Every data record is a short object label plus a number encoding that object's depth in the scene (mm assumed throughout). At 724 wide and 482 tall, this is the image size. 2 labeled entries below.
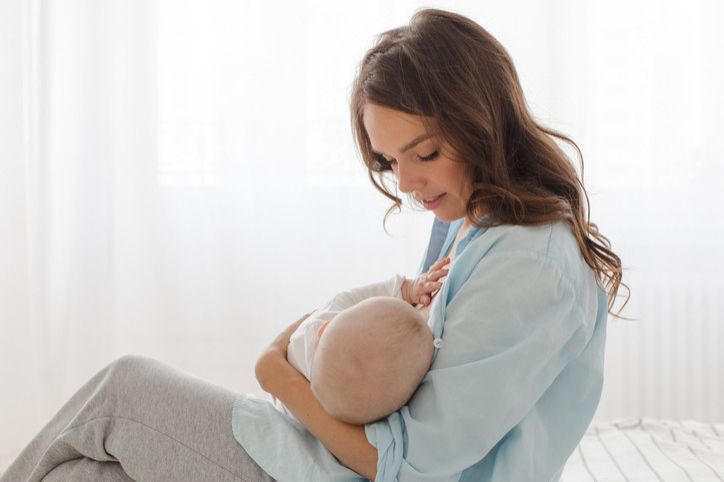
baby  1255
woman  1271
